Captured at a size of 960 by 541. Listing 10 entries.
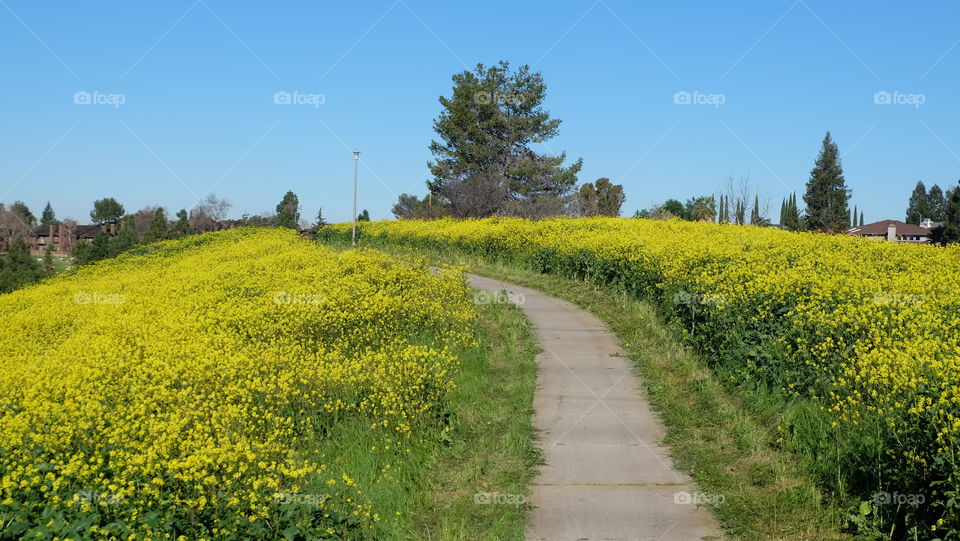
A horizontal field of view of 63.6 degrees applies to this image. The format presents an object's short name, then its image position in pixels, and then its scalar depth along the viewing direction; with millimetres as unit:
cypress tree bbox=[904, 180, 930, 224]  111750
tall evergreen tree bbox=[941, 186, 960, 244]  54781
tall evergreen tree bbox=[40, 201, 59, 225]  177000
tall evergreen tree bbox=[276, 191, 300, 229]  66294
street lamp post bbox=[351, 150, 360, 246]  40422
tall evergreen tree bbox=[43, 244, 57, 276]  84750
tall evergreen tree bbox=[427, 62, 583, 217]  60188
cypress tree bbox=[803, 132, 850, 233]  78875
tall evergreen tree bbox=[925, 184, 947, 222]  101375
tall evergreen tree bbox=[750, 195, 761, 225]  52309
